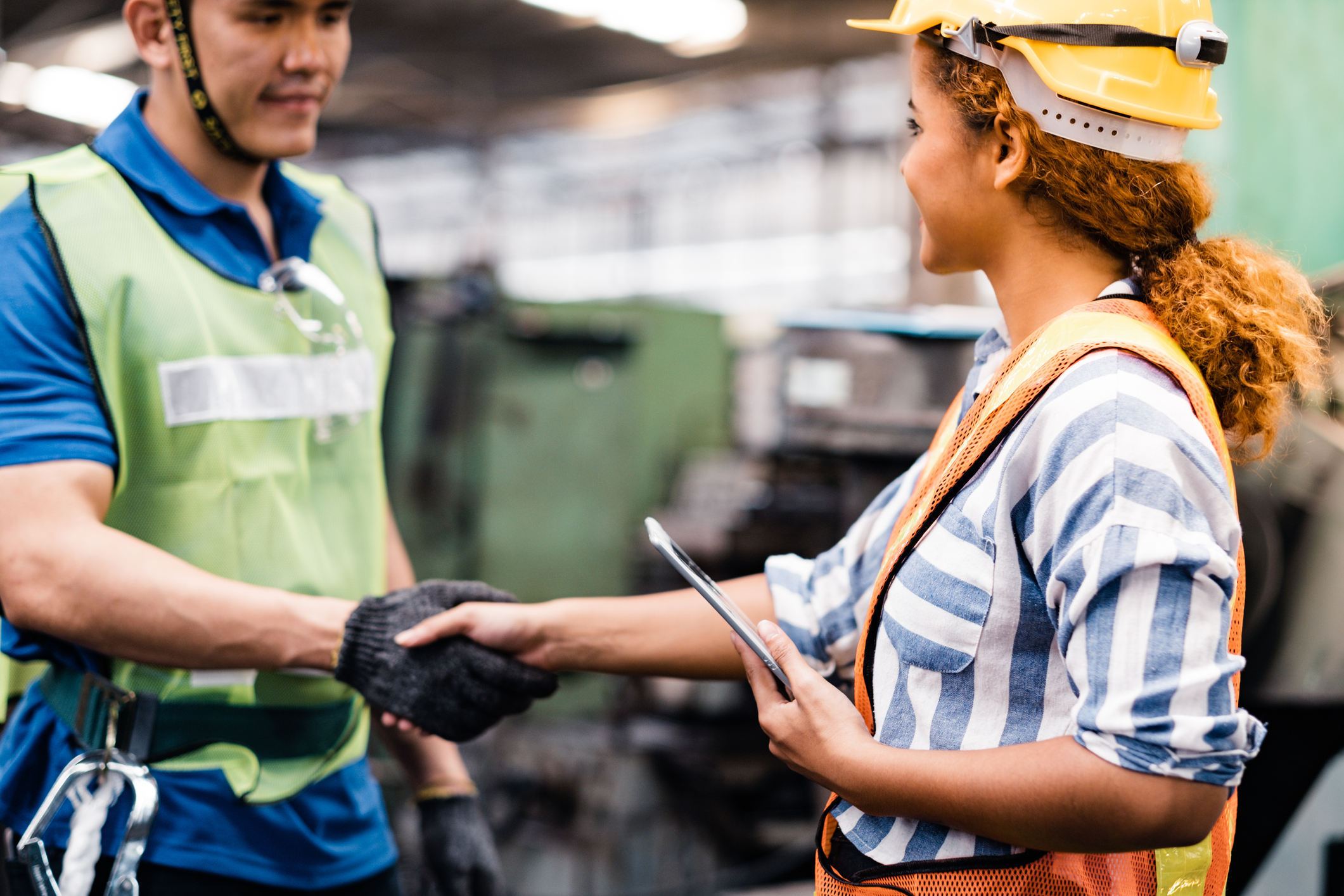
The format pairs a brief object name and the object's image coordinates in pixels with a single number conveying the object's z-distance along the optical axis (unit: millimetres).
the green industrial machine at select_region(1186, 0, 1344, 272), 2514
